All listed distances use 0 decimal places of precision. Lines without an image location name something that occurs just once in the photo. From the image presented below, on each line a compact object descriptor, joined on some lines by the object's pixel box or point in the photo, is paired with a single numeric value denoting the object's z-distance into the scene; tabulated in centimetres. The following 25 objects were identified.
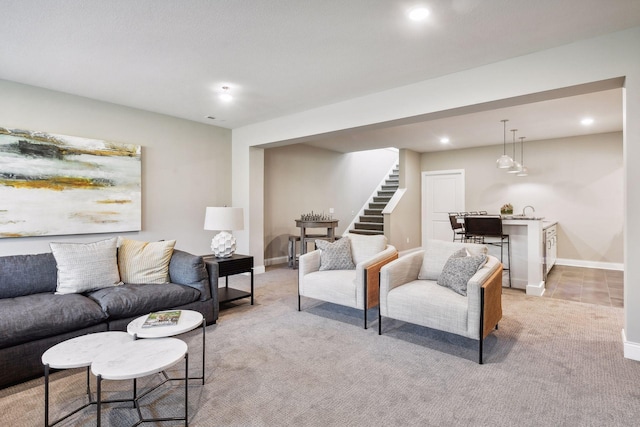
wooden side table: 379
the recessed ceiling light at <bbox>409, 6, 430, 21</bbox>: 240
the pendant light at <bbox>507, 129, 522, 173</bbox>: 608
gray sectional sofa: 225
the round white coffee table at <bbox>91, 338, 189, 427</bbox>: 157
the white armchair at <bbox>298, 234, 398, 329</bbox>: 328
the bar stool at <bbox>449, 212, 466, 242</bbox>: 596
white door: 806
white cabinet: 521
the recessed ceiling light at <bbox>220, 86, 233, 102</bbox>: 401
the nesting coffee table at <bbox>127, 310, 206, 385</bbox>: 203
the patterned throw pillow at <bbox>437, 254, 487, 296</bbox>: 288
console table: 629
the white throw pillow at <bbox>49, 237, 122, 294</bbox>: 291
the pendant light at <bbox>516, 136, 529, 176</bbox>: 661
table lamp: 402
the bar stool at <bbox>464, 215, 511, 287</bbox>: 466
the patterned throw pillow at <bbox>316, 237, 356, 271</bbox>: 382
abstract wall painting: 374
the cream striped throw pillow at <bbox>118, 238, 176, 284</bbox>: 327
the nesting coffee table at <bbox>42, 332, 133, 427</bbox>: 170
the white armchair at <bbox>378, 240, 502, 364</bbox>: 260
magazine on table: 217
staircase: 842
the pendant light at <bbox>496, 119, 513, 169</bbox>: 552
